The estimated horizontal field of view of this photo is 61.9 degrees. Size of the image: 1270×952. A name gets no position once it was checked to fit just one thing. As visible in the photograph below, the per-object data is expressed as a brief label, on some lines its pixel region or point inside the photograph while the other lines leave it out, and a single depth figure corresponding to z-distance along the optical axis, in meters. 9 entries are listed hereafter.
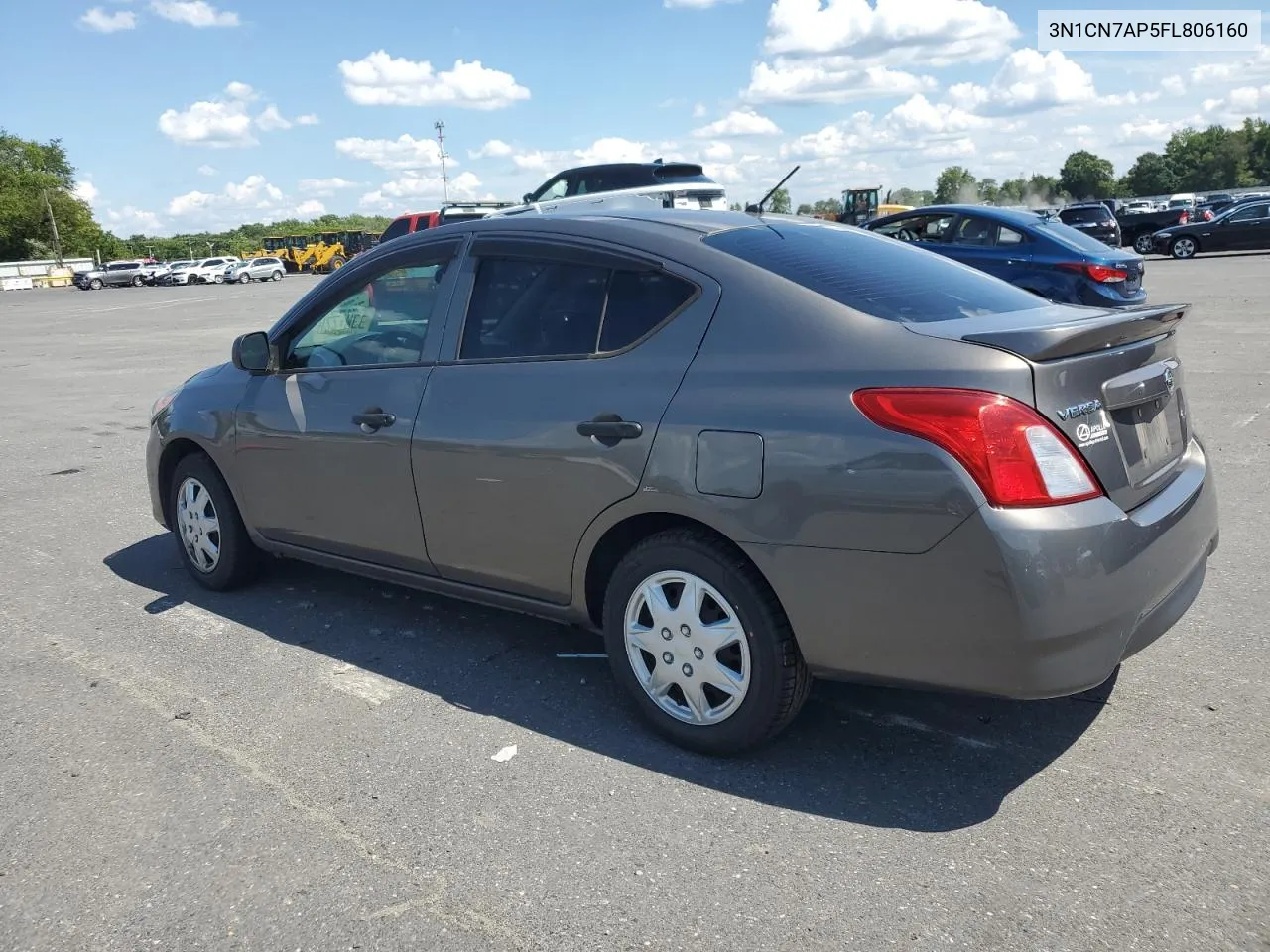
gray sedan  2.79
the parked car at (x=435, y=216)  25.84
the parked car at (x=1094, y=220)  28.75
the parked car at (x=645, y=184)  16.48
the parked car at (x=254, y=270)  59.22
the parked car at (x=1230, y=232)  29.92
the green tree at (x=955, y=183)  133.89
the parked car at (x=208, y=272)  59.44
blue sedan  12.29
